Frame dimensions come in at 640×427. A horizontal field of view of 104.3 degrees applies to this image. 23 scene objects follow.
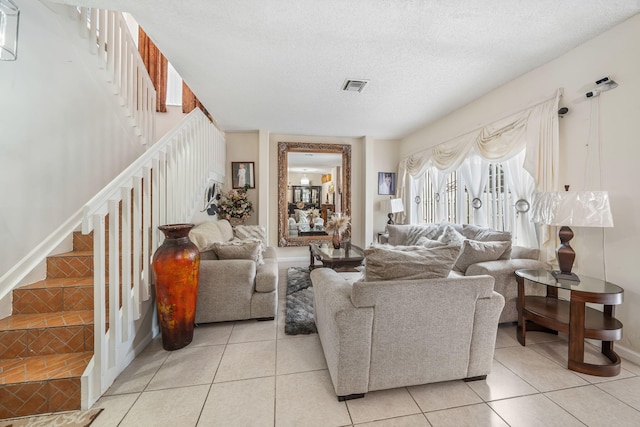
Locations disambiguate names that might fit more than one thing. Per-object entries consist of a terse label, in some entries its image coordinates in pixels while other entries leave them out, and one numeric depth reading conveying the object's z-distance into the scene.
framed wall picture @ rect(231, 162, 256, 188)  5.04
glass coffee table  3.20
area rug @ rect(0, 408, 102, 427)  1.34
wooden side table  1.71
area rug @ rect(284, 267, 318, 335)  2.35
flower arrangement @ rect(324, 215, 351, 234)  3.65
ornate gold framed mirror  5.16
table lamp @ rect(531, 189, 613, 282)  1.82
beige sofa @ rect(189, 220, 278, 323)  2.37
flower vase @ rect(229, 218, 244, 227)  4.78
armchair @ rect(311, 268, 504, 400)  1.41
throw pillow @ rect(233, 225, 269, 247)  3.95
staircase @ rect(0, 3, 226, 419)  1.43
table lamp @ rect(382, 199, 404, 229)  4.97
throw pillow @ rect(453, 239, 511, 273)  2.51
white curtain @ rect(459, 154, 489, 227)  3.48
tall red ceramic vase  1.90
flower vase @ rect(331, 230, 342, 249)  3.73
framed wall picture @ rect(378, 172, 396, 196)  5.57
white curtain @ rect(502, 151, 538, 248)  2.77
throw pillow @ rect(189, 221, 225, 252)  2.70
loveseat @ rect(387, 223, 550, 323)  2.33
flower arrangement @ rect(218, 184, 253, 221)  4.63
